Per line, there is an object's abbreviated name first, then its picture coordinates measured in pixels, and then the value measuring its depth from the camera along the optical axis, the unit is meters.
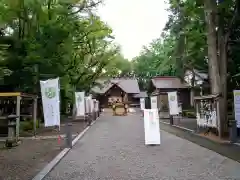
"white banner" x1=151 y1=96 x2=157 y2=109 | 16.39
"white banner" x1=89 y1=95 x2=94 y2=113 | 17.45
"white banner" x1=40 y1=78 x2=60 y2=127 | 8.74
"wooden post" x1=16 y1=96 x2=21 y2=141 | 8.76
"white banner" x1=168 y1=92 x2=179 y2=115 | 13.54
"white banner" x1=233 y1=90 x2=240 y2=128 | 7.35
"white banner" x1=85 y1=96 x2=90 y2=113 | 15.75
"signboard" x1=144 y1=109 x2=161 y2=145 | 7.31
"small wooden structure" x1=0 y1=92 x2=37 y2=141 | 8.80
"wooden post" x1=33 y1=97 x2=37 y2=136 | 10.08
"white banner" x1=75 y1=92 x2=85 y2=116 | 14.62
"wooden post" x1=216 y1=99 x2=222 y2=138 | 8.16
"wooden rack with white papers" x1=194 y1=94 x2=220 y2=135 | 8.45
